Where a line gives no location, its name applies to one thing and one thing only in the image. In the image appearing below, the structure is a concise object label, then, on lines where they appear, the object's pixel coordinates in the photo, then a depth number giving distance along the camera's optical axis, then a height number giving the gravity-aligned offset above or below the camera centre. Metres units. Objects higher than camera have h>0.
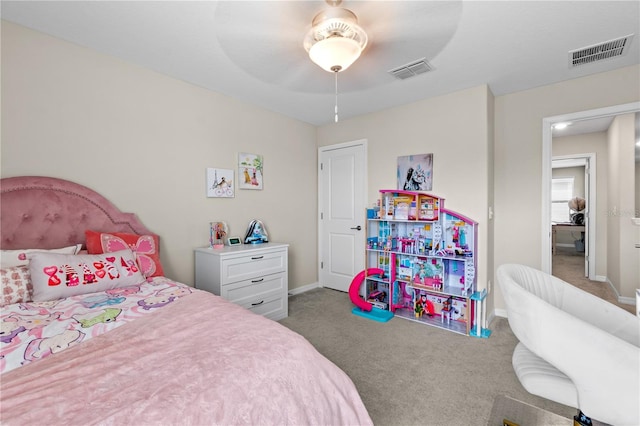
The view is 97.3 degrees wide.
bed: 0.85 -0.55
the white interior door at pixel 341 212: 4.04 -0.01
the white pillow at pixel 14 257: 1.81 -0.29
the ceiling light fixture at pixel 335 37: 1.57 +1.02
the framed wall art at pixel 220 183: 3.14 +0.33
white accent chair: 1.04 -0.61
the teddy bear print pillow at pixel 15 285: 1.62 -0.43
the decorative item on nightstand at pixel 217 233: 3.14 -0.24
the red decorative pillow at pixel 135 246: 2.13 -0.27
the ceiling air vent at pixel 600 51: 2.22 +1.32
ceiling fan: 1.60 +1.15
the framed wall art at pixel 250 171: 3.45 +0.51
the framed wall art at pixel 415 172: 3.40 +0.48
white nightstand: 2.73 -0.66
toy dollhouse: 3.02 -0.59
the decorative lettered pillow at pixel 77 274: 1.69 -0.40
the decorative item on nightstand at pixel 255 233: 3.42 -0.27
